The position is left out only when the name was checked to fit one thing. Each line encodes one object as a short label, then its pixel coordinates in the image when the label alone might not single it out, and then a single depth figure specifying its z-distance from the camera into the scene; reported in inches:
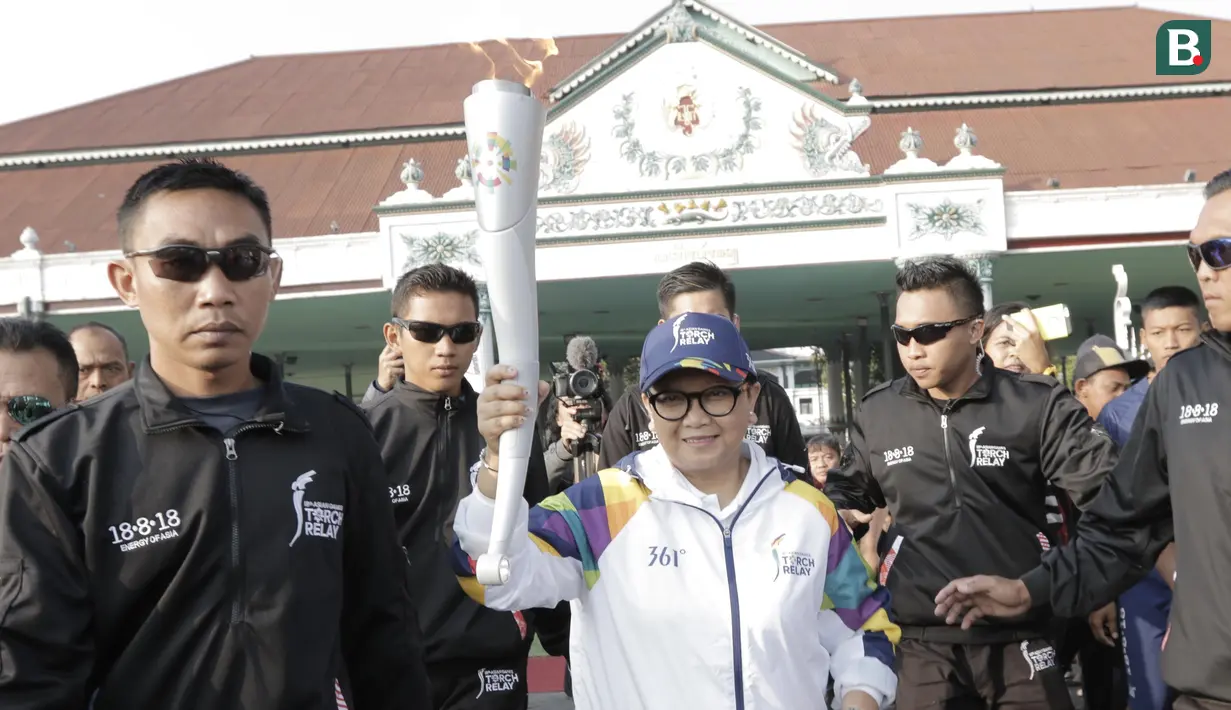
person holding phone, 209.5
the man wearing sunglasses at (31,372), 130.3
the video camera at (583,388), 182.4
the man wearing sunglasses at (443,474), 144.4
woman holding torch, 97.4
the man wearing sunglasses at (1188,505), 105.0
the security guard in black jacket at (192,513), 72.5
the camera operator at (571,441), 186.4
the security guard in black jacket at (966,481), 148.7
